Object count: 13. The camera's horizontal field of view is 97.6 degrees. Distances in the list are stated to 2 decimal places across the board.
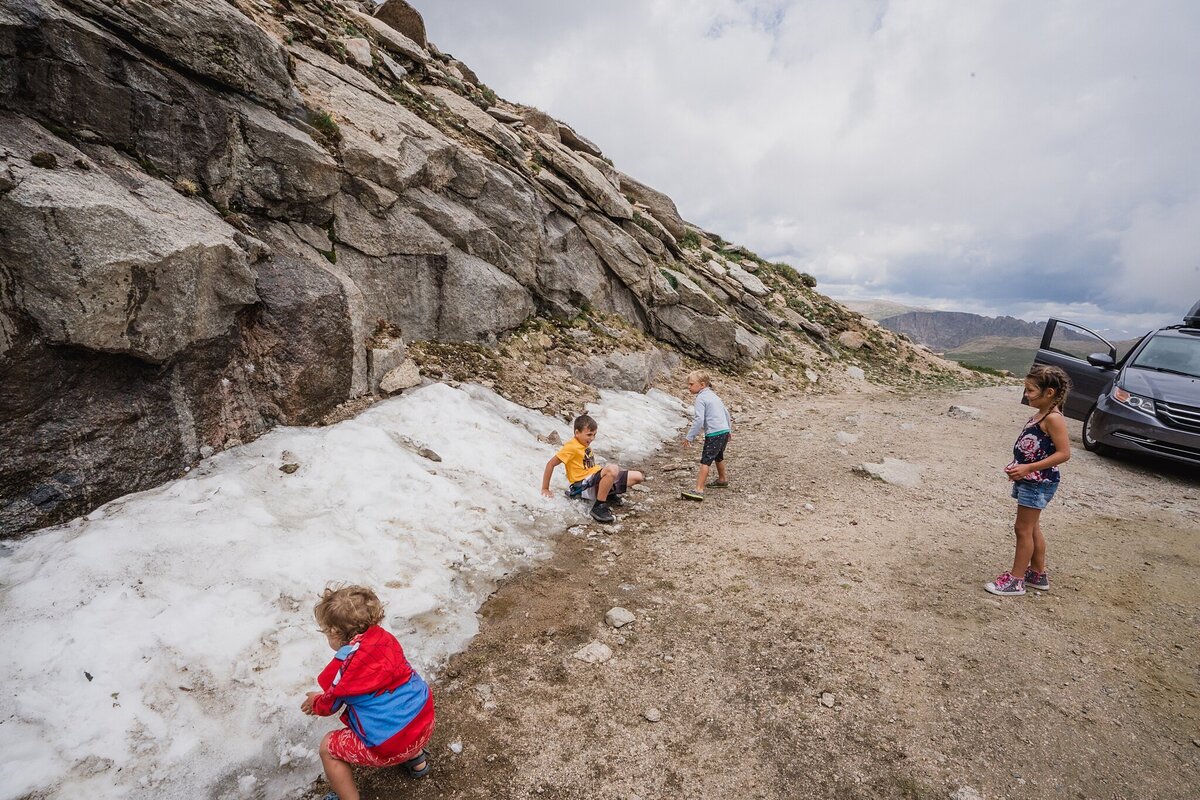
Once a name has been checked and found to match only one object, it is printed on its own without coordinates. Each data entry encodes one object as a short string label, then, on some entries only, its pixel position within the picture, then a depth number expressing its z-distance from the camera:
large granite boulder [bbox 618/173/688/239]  21.48
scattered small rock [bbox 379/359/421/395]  7.87
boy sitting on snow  7.04
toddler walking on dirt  8.02
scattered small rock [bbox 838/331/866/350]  23.28
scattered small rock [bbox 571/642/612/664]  4.41
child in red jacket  3.05
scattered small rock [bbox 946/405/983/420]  13.98
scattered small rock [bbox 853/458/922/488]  8.63
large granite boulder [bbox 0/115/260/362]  4.33
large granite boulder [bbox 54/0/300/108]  6.03
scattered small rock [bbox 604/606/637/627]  4.86
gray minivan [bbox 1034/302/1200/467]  8.55
